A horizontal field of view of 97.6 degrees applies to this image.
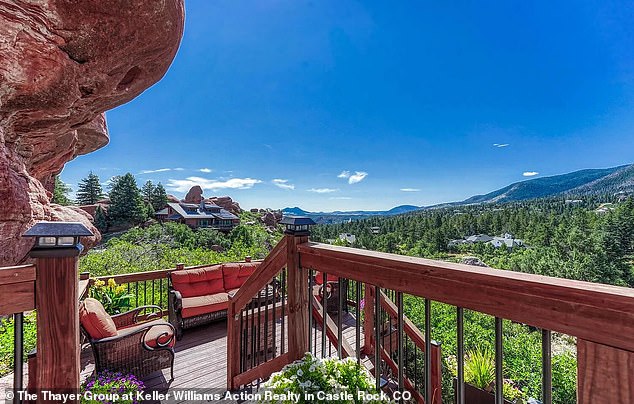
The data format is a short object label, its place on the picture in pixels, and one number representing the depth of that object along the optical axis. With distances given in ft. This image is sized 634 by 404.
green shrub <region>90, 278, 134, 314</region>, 13.50
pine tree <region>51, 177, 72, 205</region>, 70.42
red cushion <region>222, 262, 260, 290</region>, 17.93
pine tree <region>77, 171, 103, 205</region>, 98.17
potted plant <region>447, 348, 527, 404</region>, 8.88
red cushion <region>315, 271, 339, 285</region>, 19.65
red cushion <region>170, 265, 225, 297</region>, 16.12
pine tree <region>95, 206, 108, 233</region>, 81.82
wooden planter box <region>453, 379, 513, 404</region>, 8.46
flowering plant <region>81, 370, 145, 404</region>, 6.36
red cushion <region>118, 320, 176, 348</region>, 10.31
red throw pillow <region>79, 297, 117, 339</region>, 9.22
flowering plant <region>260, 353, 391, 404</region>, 4.08
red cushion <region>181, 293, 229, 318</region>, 14.16
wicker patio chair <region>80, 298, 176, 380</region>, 9.14
